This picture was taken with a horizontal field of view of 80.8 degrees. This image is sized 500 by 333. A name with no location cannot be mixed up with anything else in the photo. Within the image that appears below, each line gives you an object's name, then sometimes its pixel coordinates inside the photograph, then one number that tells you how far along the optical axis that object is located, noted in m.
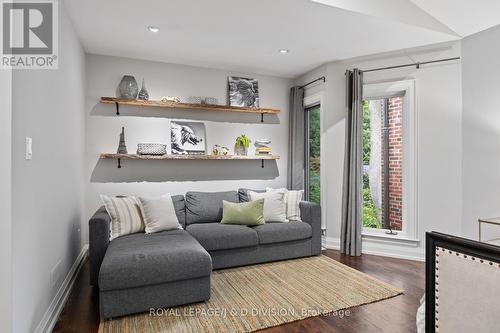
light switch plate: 1.69
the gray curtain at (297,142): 4.55
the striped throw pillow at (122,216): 2.92
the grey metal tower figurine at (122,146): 3.72
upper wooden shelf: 3.68
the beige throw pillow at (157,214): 3.03
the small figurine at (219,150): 4.21
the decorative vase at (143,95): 3.81
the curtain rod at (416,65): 3.42
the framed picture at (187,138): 4.05
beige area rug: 2.11
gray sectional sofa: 2.18
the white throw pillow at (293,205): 3.77
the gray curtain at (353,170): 3.72
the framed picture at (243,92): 4.36
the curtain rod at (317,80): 4.14
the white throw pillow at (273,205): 3.62
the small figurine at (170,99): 3.88
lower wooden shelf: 3.66
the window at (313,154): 4.46
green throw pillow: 3.46
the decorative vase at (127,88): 3.73
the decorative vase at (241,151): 4.37
